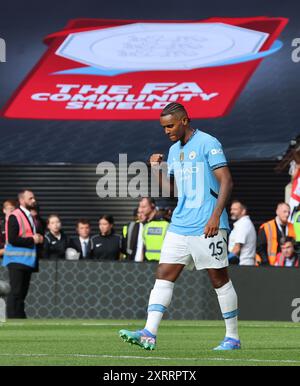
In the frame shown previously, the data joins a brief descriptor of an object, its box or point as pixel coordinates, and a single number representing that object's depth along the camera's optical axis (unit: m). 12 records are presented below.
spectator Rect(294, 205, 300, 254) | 18.44
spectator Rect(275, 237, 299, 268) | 19.25
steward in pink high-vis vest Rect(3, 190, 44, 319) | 17.94
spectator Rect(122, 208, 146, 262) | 19.61
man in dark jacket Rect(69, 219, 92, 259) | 20.45
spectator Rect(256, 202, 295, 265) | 19.48
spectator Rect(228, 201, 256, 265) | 19.44
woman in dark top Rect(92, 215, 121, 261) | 20.19
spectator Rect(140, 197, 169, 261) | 19.31
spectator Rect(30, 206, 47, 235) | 19.25
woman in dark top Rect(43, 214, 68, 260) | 20.27
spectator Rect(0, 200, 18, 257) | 19.30
